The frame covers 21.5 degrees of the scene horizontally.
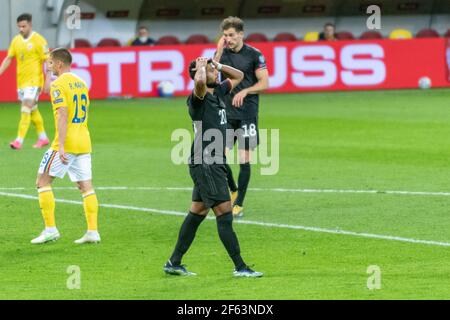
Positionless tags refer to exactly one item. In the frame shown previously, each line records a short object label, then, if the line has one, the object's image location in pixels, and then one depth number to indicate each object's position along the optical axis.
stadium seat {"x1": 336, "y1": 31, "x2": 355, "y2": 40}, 38.09
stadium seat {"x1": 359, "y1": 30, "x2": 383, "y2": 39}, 38.25
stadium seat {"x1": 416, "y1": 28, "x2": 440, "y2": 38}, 38.78
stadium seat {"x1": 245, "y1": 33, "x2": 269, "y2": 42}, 37.62
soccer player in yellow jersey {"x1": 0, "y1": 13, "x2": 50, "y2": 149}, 21.98
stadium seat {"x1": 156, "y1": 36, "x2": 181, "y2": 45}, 36.69
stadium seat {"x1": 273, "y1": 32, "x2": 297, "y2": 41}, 37.91
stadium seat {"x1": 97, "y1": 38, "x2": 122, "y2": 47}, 35.78
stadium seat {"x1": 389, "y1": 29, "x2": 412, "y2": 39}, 39.16
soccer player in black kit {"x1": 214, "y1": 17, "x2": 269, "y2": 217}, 14.78
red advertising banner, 31.38
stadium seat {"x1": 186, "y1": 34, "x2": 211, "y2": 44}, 37.31
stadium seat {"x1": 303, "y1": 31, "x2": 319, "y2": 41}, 38.47
